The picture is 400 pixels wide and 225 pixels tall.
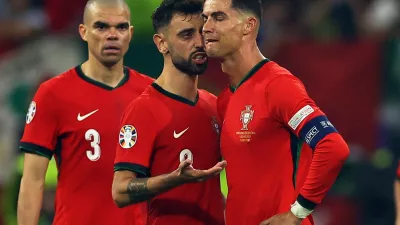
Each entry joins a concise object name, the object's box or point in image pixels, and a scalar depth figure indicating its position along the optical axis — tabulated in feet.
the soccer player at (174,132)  44.42
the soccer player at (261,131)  40.78
